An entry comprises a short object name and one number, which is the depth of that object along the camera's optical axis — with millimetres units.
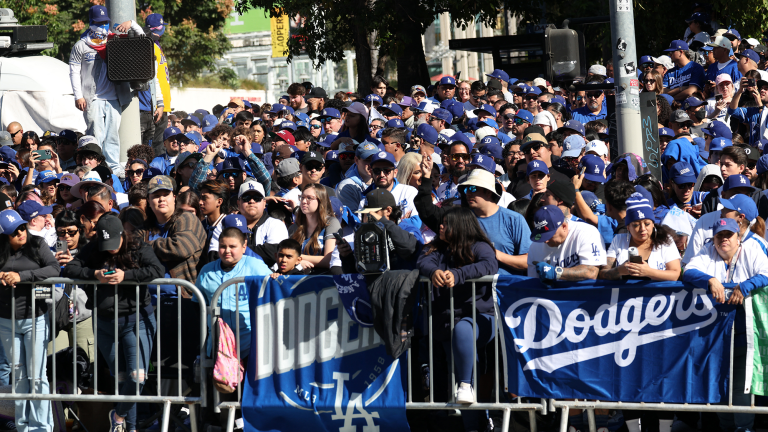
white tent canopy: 35719
